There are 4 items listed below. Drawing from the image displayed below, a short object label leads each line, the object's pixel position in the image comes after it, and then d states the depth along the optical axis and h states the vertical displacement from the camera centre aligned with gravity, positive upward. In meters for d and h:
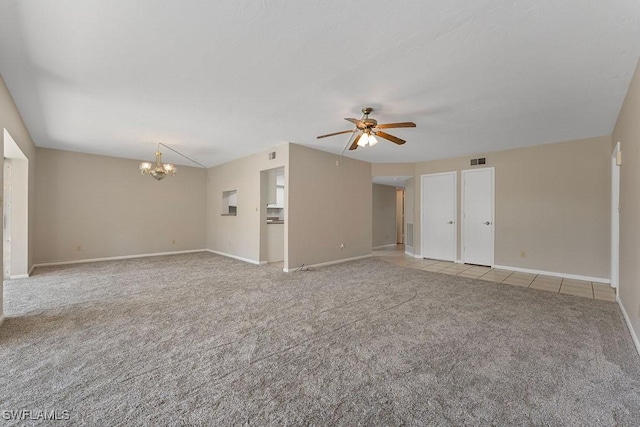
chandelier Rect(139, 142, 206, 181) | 5.35 +0.85
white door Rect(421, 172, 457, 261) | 6.54 -0.08
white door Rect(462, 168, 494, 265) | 5.92 -0.07
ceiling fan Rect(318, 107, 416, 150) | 3.32 +1.04
